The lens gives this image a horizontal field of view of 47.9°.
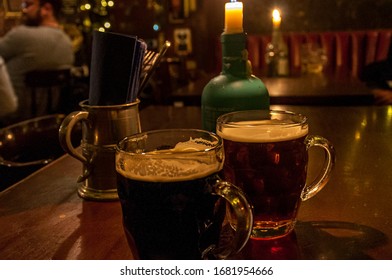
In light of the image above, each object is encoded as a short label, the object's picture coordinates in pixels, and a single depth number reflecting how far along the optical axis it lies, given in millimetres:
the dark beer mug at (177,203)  500
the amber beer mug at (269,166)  586
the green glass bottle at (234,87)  733
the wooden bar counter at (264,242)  590
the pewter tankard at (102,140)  755
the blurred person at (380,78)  2980
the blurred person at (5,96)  2783
